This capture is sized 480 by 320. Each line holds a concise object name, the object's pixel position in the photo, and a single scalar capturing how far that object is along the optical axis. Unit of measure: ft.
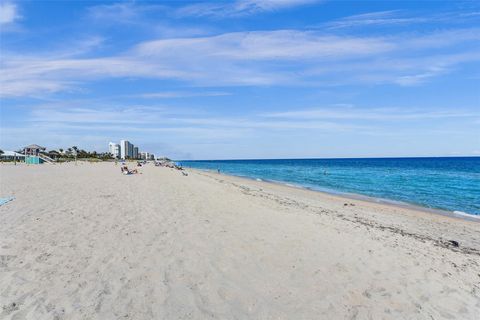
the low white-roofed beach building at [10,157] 209.93
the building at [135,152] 552.58
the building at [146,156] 525.10
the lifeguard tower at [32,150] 232.86
